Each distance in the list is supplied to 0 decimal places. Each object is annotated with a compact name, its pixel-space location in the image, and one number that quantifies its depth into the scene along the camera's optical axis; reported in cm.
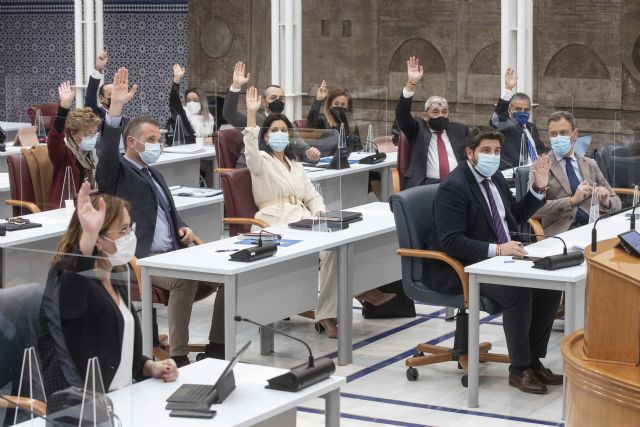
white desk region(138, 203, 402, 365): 868
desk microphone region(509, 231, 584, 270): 850
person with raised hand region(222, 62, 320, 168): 1475
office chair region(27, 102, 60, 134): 2011
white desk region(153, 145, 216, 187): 1495
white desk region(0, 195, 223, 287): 559
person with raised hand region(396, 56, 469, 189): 1340
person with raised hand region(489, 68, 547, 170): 1425
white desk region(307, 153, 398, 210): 1365
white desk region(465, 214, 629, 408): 836
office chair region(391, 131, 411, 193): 1357
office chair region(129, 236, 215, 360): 913
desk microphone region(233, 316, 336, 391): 599
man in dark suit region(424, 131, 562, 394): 901
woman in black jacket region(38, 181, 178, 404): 523
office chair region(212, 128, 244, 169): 1429
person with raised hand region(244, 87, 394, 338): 1057
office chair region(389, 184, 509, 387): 931
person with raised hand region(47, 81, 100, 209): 1128
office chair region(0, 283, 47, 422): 543
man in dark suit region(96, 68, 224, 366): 945
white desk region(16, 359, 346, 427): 552
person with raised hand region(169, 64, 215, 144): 1690
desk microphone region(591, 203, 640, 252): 669
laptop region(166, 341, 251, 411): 568
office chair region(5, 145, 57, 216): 1148
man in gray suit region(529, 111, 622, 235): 1097
